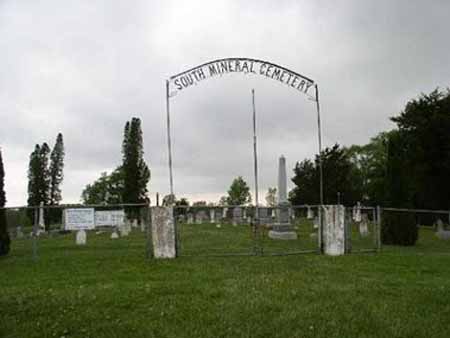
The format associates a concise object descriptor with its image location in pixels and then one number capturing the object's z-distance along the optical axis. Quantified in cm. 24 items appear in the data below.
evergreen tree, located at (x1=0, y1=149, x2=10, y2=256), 1573
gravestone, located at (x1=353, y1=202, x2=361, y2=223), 3229
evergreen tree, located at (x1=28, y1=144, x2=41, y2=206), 6291
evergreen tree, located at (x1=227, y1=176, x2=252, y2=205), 8300
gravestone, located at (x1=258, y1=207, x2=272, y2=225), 2734
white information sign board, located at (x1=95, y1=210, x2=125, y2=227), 1895
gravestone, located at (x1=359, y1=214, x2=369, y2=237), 2423
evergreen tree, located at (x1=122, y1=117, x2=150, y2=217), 6366
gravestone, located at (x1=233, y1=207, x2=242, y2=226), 3379
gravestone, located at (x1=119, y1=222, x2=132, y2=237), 2572
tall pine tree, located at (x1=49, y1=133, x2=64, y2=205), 6512
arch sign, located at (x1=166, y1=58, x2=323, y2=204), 1658
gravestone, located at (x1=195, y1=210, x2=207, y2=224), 3878
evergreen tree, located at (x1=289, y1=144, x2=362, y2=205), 5734
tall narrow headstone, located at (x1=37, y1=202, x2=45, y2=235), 2728
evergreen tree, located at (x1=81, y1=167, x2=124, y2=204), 9371
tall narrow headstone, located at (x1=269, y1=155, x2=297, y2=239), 2214
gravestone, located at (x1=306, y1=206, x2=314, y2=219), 3472
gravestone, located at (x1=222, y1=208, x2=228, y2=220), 3488
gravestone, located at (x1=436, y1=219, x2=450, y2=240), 2381
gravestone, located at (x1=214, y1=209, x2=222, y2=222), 3532
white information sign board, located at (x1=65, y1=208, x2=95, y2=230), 1680
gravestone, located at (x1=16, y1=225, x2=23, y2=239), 2234
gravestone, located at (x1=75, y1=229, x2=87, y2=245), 2028
